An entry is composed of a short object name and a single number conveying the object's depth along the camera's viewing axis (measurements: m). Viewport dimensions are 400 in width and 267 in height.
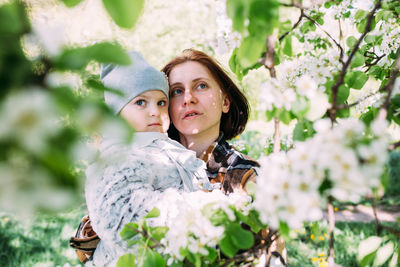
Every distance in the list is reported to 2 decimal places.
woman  1.82
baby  1.14
